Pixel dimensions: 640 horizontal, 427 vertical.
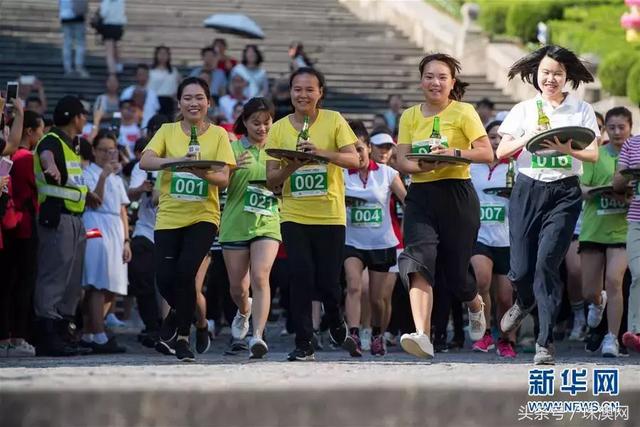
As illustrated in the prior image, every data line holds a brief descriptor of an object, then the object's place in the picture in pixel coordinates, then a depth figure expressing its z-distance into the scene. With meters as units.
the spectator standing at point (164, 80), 22.97
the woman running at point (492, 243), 14.80
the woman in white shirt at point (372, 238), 14.67
